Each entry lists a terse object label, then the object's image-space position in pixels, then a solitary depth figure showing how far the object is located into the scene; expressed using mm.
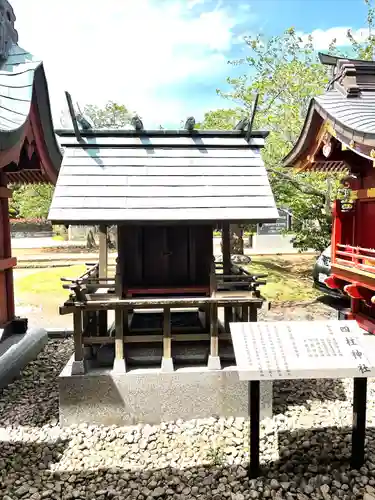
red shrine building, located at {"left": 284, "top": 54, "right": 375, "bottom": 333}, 6387
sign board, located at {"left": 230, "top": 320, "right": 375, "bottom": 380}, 3633
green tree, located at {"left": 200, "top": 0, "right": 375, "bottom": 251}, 12586
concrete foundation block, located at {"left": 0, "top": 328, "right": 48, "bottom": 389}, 6086
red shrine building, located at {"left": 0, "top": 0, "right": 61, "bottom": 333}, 4941
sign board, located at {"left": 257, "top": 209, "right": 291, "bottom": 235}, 25412
